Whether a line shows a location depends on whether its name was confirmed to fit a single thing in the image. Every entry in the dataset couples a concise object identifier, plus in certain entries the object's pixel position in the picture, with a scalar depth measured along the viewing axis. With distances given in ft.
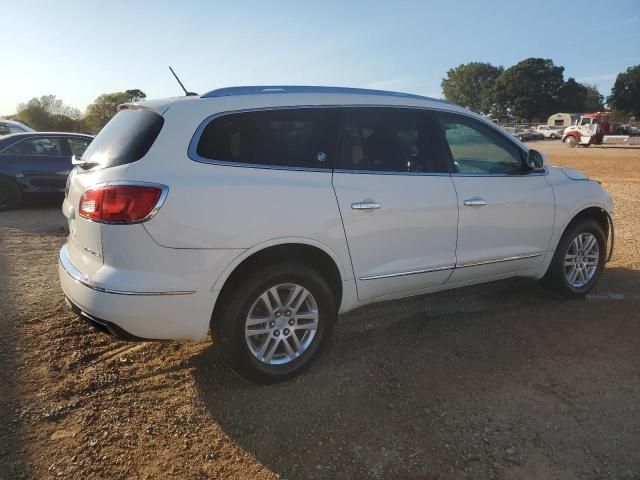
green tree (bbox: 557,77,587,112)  326.03
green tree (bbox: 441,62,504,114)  385.91
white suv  8.87
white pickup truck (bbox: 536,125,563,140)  199.23
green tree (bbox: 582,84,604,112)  338.42
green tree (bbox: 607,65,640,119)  284.41
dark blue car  29.78
